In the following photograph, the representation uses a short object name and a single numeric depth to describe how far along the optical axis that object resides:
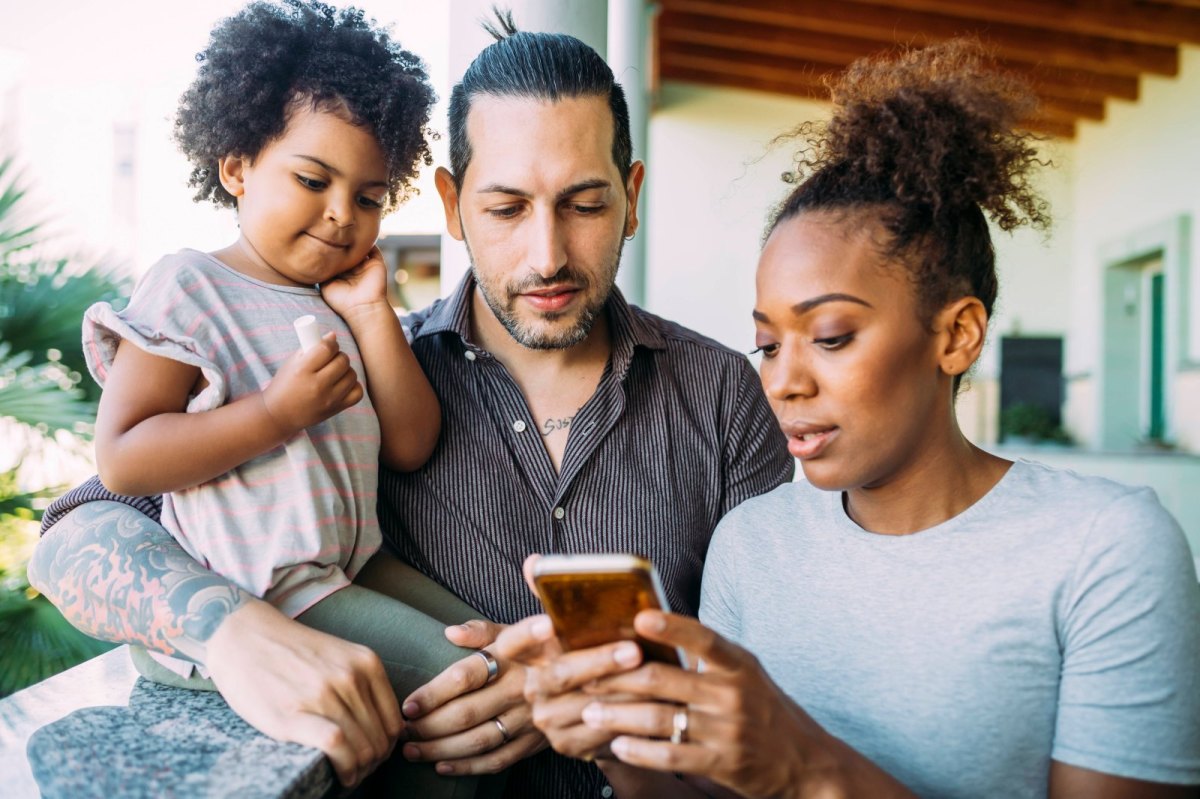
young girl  1.66
